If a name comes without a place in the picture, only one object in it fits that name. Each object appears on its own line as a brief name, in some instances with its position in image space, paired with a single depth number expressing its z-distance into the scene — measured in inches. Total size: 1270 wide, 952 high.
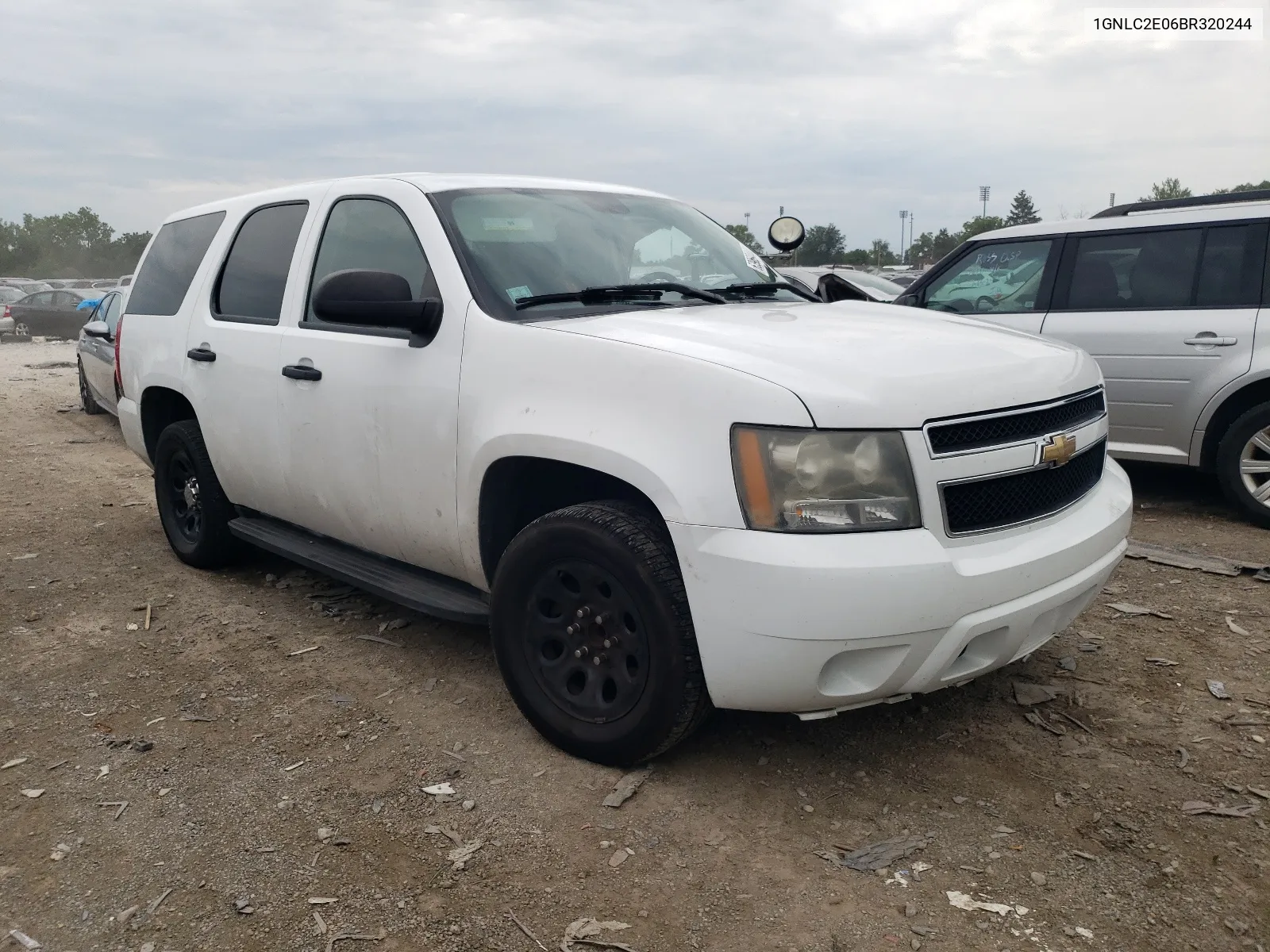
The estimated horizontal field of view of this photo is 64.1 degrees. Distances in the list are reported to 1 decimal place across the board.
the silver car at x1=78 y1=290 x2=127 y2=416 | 391.5
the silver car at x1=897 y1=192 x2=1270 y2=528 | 224.7
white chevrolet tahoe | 102.7
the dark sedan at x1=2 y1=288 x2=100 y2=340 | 1067.3
